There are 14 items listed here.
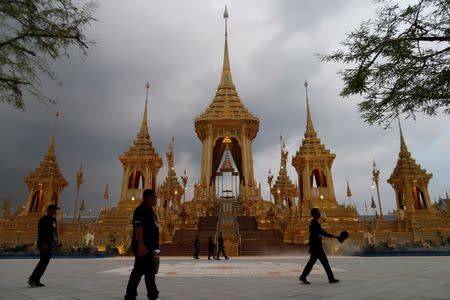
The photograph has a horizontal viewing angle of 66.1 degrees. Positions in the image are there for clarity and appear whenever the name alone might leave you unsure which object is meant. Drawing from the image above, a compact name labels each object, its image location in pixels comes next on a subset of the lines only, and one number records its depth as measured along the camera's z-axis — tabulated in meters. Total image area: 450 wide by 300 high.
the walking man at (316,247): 7.00
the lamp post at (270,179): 44.80
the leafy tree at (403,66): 6.13
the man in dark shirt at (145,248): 4.86
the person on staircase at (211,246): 18.56
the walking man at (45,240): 6.77
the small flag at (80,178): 40.03
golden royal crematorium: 27.41
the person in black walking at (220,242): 18.59
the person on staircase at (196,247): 18.74
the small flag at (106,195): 41.99
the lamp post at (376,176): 38.88
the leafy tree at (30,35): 5.97
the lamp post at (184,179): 37.57
